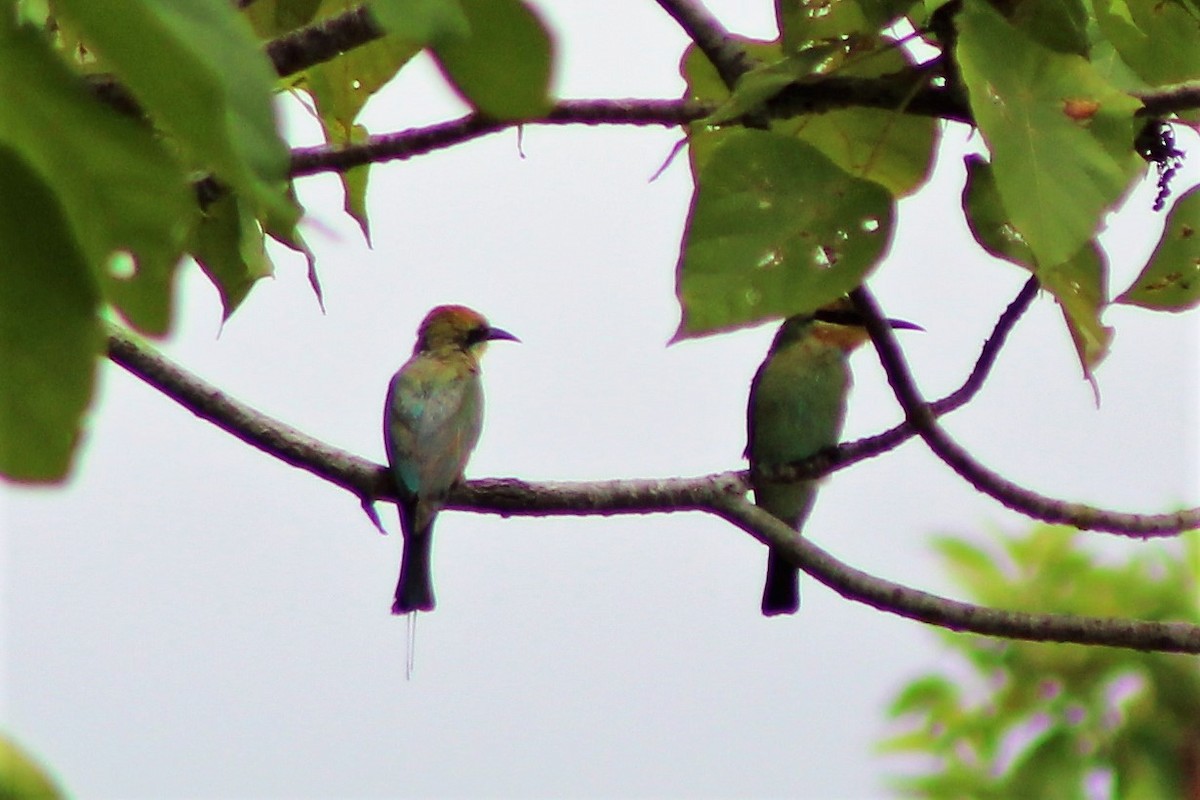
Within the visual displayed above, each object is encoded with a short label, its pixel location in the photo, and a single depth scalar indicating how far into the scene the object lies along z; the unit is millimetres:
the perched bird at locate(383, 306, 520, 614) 13816
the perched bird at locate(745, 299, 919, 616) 13985
